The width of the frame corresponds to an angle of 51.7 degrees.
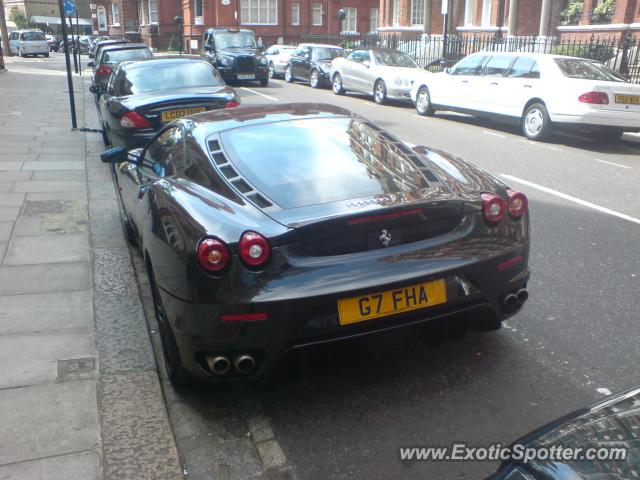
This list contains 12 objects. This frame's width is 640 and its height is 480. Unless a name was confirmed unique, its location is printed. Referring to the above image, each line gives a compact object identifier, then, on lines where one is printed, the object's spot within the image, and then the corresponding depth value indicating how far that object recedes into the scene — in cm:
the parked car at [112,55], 1677
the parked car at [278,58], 2727
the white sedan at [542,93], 1153
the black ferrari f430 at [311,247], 304
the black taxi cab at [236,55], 2322
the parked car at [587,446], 167
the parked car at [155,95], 868
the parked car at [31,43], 4716
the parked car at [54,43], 6498
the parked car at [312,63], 2314
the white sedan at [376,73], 1797
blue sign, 2214
